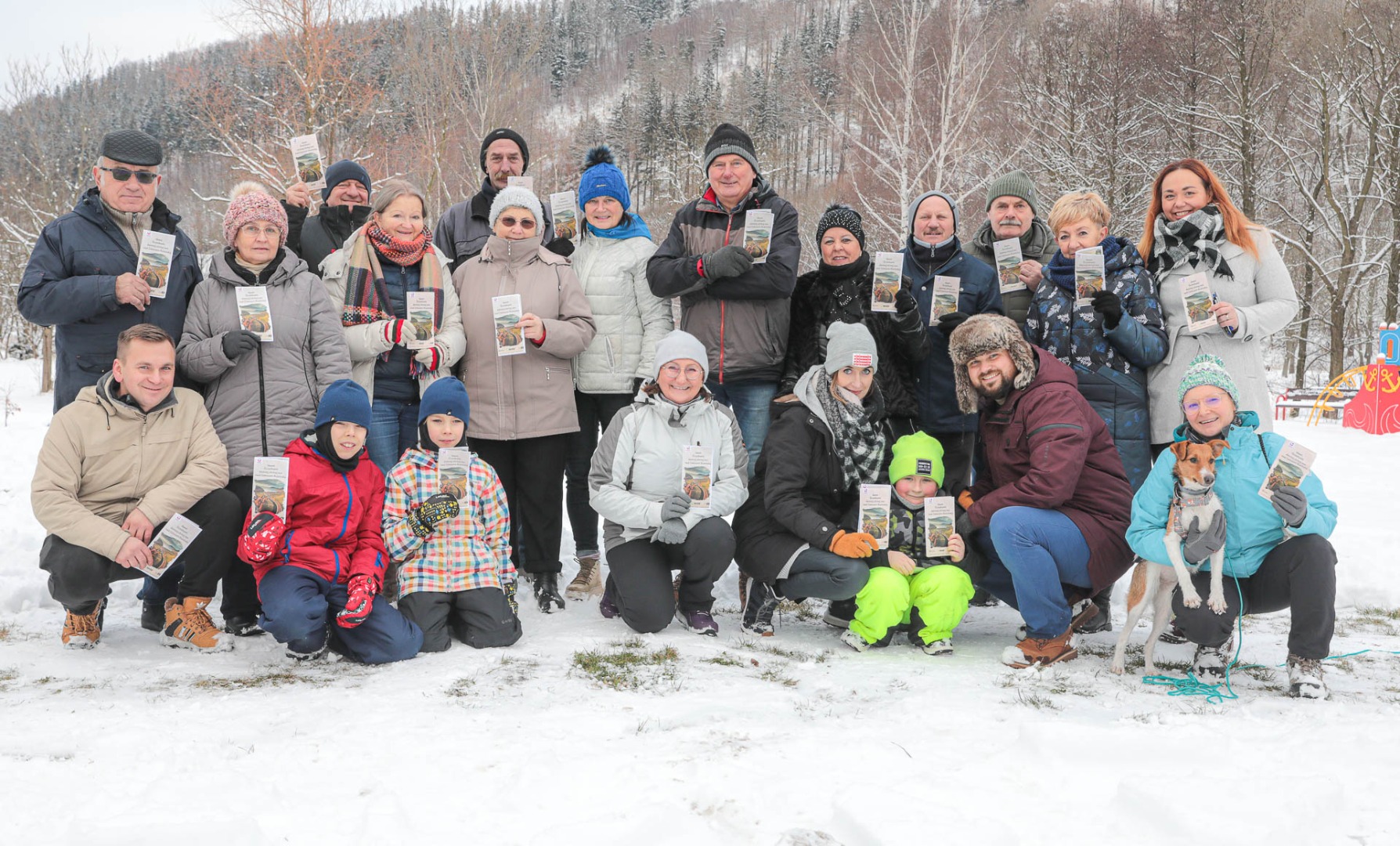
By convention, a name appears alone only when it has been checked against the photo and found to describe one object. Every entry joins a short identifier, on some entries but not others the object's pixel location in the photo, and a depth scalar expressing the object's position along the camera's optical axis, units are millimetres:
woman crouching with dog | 3531
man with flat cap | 4086
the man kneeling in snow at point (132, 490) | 3881
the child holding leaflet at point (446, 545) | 4121
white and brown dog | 3607
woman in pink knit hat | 4254
